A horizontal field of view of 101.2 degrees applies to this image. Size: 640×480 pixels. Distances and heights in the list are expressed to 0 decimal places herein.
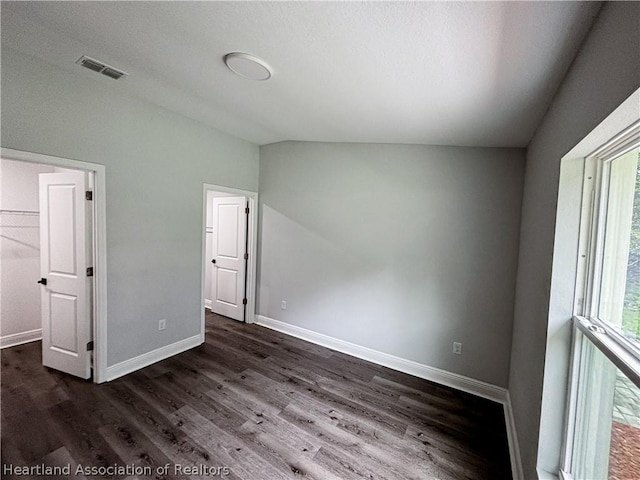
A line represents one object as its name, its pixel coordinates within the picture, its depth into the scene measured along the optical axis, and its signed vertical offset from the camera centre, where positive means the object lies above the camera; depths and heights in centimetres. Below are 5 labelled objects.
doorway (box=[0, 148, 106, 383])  238 -47
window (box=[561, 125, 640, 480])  94 -35
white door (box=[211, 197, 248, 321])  408 -49
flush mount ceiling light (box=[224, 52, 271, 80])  156 +100
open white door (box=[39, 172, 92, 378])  241 -51
